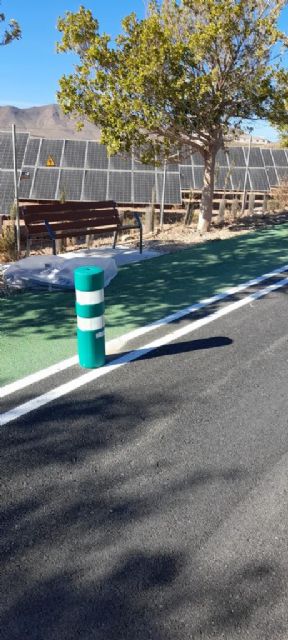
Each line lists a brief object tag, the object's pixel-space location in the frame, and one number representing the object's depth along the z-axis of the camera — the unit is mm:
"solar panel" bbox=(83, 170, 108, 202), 19723
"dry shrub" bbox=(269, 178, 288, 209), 19406
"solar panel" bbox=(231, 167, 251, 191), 22797
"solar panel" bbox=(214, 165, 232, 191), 22984
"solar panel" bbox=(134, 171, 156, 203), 19625
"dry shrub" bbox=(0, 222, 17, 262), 9875
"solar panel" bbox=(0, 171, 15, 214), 18219
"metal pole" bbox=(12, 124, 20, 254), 9212
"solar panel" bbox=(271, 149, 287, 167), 26342
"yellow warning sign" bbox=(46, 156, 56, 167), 20175
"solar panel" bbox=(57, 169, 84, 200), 19817
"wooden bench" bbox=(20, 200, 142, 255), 9398
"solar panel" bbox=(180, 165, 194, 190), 22088
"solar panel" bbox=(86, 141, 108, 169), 21391
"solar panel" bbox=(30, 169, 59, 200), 19719
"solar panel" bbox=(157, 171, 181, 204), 19094
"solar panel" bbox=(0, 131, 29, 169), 20453
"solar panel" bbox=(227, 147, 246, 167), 24505
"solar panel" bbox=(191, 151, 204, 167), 23755
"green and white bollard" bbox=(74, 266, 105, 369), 4672
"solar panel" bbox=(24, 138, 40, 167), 21391
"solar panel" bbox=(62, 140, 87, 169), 21359
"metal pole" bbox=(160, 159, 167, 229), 13992
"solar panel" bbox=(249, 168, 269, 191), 23122
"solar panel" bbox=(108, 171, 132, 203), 19672
